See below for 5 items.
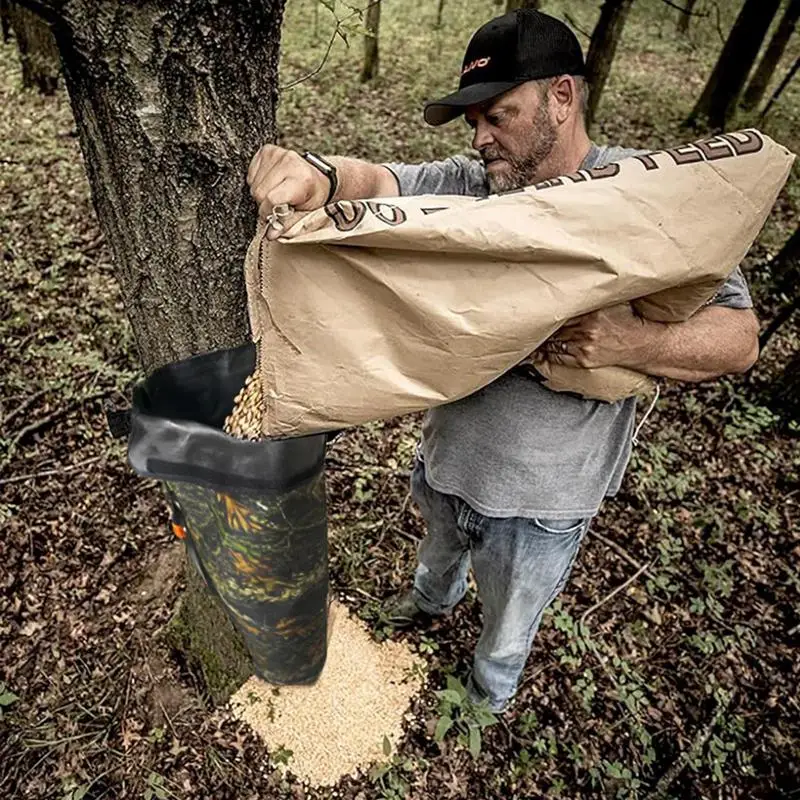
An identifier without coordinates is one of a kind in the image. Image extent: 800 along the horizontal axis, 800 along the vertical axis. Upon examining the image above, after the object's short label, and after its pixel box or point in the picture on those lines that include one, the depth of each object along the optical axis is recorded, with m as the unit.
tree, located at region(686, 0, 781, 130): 7.91
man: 1.44
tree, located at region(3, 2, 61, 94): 6.70
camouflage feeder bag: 1.34
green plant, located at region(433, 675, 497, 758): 2.44
